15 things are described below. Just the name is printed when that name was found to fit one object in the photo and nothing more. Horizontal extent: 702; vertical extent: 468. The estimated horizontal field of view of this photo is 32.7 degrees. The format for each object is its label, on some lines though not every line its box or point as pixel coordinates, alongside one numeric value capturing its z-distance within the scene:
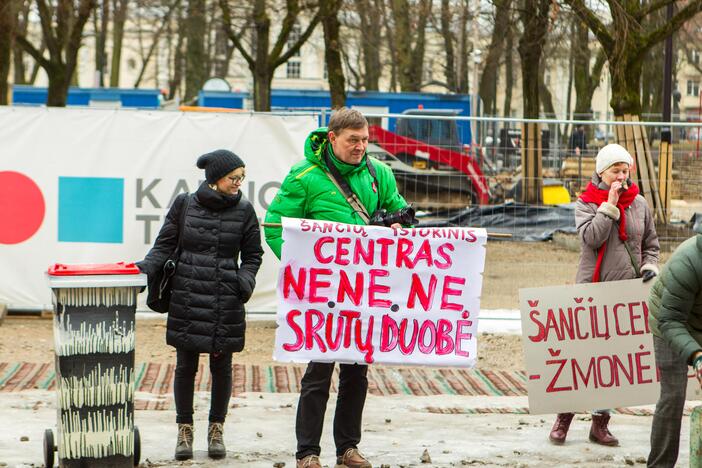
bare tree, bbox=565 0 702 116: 16.25
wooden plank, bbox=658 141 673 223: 12.56
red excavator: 12.19
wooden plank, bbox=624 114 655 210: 13.92
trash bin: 5.87
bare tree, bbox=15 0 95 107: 21.75
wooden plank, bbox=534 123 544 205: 12.22
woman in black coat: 6.38
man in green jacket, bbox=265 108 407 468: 6.11
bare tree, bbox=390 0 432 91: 30.22
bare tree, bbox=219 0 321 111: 23.95
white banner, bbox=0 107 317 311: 10.95
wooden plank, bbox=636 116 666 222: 12.51
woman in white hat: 6.95
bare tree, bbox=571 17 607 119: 38.66
